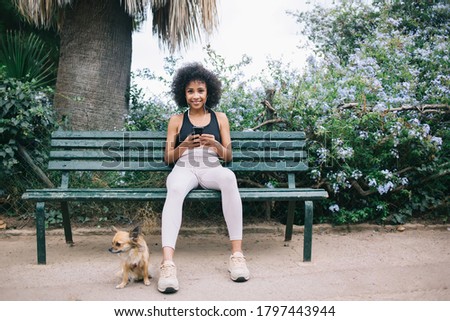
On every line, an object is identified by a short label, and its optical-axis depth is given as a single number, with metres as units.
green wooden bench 4.00
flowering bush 4.30
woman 3.14
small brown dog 2.96
